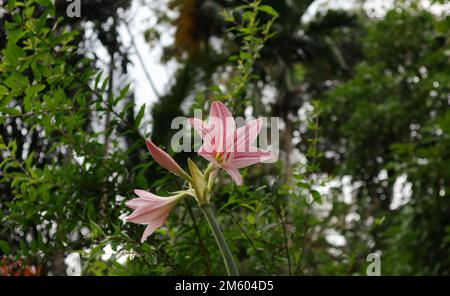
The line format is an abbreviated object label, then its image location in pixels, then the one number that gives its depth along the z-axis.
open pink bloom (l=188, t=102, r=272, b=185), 0.53
